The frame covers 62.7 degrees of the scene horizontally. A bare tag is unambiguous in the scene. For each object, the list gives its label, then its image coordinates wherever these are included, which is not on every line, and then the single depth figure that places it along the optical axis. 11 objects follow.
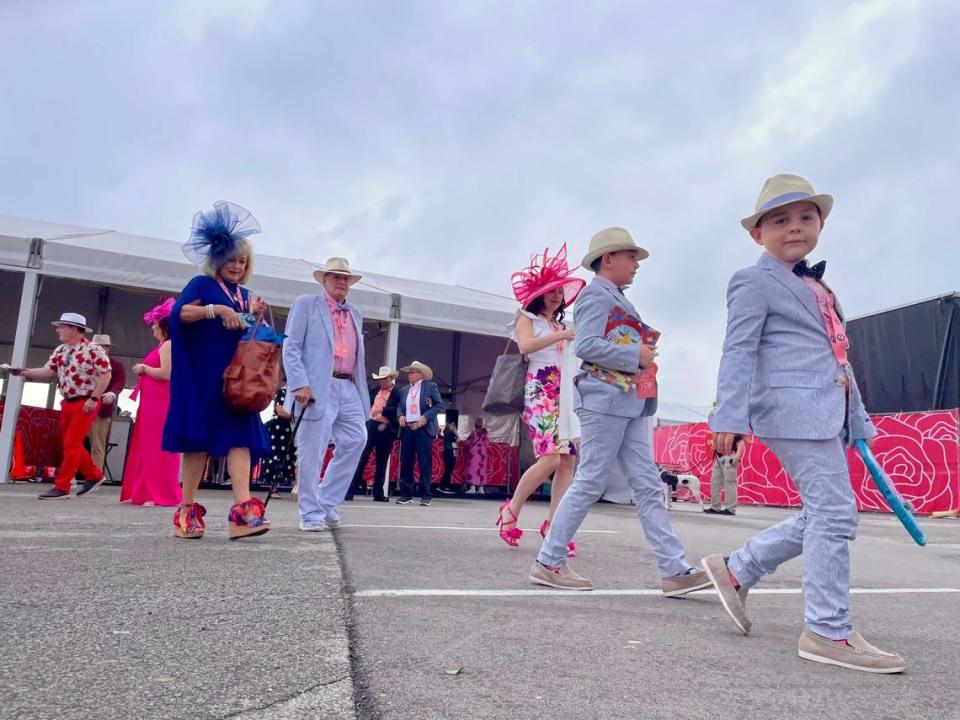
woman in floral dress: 4.79
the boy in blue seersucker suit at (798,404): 2.35
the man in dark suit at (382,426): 10.86
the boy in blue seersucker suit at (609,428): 3.36
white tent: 9.77
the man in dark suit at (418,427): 10.34
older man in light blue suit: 4.93
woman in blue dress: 4.03
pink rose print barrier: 12.72
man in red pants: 7.34
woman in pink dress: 7.22
